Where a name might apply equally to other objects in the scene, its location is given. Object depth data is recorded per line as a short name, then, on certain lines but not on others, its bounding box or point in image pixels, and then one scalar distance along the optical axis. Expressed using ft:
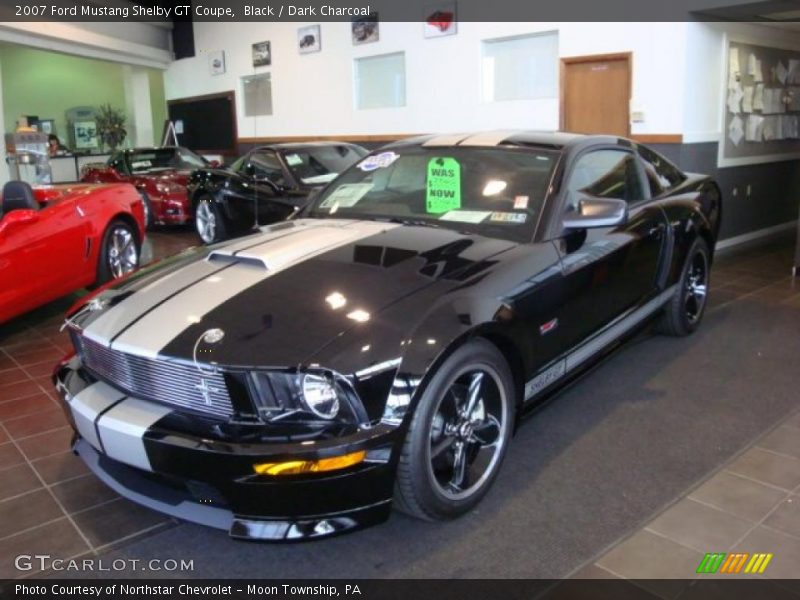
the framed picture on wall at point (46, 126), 57.41
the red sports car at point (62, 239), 15.05
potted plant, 57.49
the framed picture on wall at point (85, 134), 62.13
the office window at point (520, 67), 27.32
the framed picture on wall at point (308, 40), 36.63
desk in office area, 55.06
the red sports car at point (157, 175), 31.58
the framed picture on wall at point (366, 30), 33.41
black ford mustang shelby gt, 6.95
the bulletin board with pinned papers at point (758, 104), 25.08
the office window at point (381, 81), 33.04
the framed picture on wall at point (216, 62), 43.01
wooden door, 25.08
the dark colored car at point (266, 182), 24.13
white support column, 49.52
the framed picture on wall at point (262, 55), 39.60
